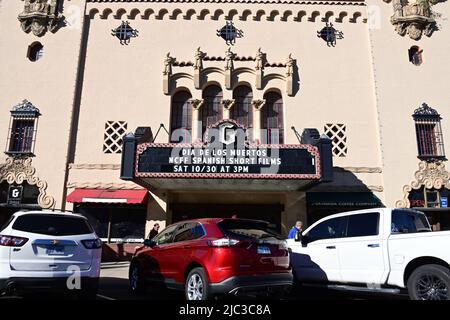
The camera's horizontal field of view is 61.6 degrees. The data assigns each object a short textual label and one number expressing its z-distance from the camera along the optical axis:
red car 6.36
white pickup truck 6.42
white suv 6.37
